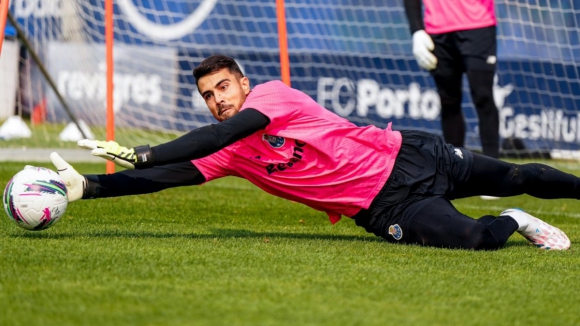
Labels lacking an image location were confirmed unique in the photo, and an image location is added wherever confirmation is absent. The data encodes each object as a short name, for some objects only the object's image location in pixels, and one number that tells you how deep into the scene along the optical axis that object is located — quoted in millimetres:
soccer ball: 8422
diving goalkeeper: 8805
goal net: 22344
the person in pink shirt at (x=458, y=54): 14336
